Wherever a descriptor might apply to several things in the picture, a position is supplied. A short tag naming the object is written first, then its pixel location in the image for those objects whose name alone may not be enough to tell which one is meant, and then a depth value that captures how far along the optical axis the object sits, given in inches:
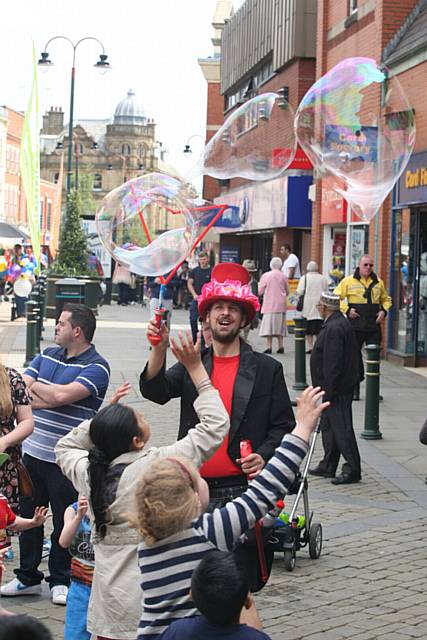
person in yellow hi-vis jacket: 637.9
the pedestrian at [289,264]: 1110.4
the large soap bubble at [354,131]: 563.5
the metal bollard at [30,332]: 764.6
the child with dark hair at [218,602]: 136.8
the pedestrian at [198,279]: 925.4
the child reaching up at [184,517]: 154.3
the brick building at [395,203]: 812.6
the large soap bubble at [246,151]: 592.4
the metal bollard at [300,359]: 674.8
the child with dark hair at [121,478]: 184.7
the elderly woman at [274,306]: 895.7
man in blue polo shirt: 272.2
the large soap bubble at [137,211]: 419.5
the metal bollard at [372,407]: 509.7
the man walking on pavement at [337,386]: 412.5
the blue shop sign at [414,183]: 774.5
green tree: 1358.3
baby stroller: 299.7
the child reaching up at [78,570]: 208.7
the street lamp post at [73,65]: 1633.9
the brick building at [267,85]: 1305.4
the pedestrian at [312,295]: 882.8
